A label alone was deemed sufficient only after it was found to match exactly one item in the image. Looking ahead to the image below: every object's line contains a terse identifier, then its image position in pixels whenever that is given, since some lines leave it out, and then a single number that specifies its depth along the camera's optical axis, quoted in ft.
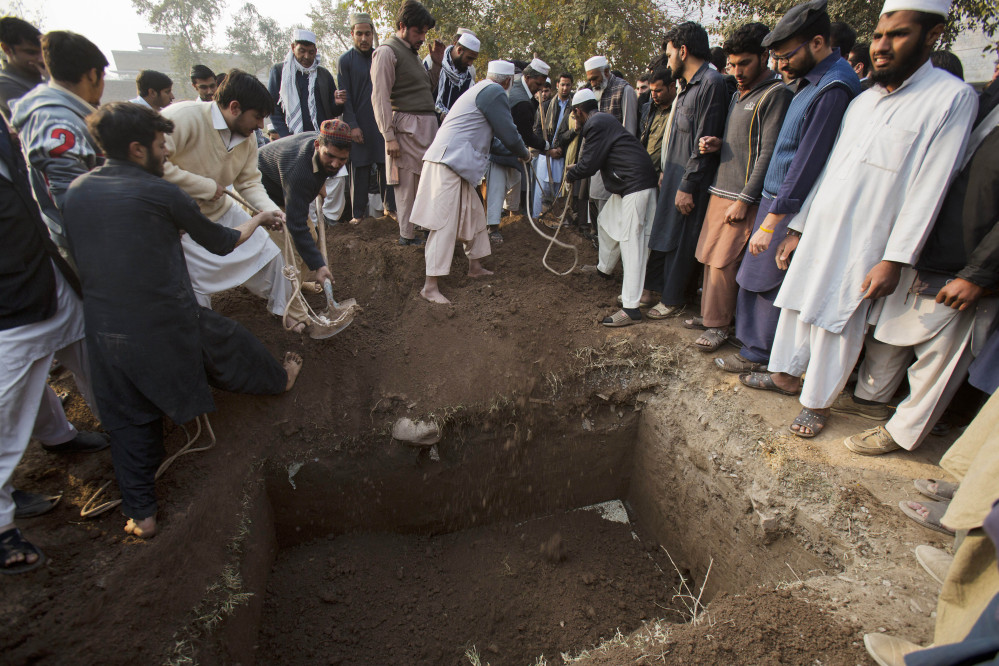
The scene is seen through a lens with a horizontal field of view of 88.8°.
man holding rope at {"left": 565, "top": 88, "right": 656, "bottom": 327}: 12.78
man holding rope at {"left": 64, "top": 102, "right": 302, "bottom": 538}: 7.05
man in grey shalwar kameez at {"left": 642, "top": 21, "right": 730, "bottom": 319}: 11.39
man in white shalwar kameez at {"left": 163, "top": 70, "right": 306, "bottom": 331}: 9.69
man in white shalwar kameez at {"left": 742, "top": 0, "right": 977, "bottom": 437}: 7.54
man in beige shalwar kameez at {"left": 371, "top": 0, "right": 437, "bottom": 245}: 14.42
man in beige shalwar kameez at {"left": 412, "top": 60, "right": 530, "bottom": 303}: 13.16
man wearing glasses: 8.84
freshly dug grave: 6.88
